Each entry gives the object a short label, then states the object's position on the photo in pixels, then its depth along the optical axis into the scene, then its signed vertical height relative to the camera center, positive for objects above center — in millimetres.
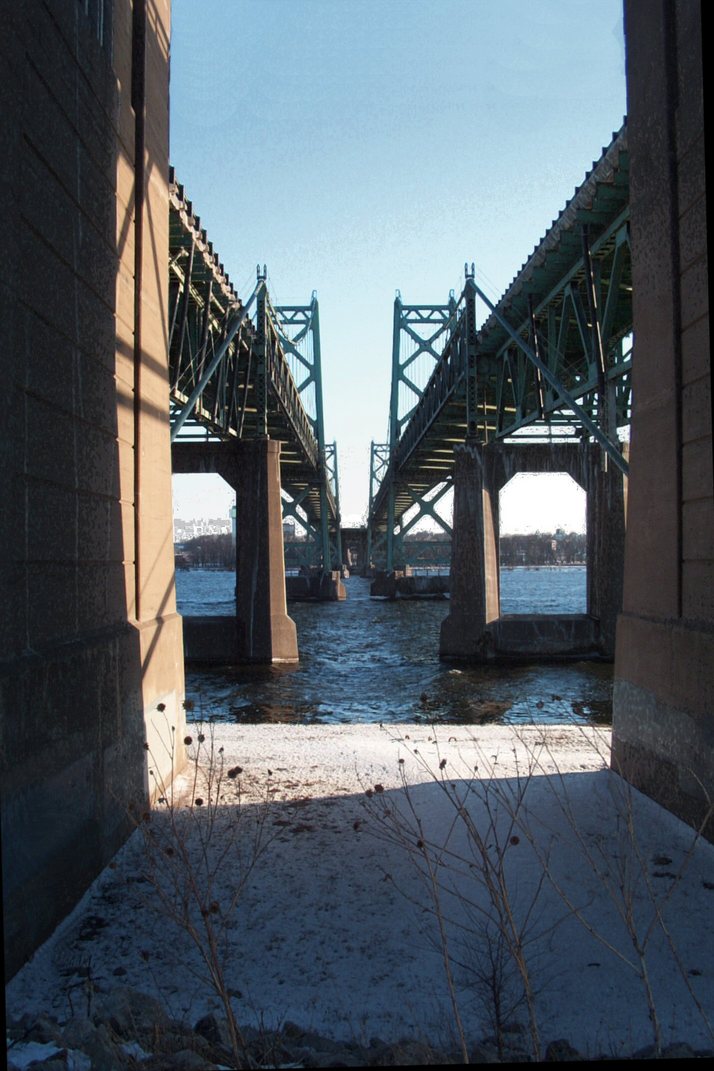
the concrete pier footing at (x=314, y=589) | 58188 -2523
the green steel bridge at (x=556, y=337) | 15477 +6009
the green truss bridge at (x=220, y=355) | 17000 +6015
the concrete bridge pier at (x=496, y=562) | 23531 -342
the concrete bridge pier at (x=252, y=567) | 23453 -381
